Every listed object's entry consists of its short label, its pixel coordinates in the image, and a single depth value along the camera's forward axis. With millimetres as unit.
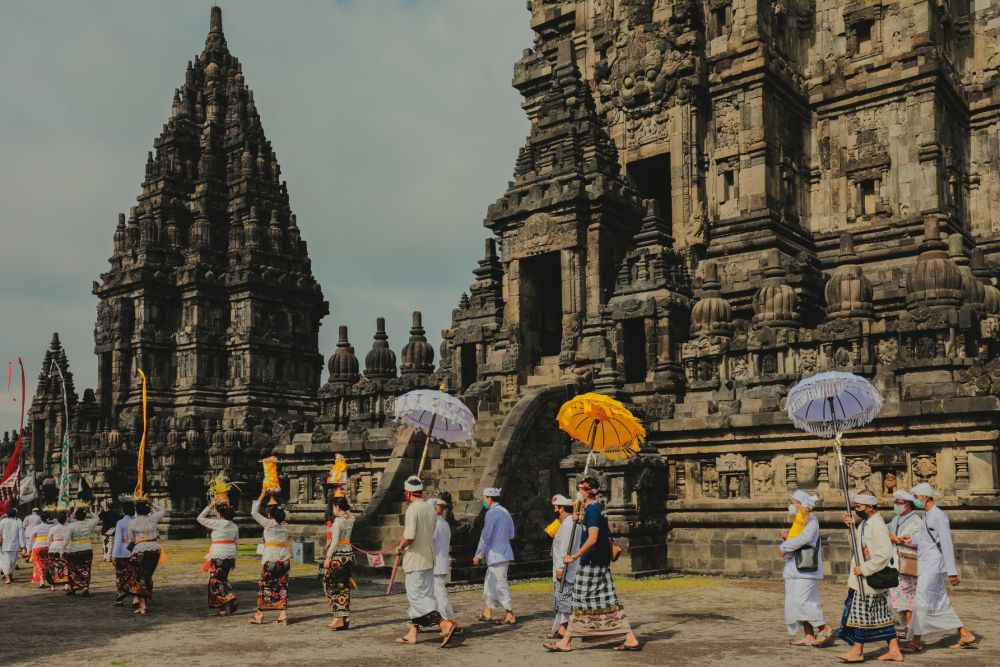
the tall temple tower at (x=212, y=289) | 50219
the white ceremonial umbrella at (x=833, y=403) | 12680
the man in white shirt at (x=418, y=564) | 12664
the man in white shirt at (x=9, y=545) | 22891
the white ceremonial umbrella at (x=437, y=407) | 15484
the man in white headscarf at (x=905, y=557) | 12219
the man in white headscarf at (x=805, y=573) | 12031
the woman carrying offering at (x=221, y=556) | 15508
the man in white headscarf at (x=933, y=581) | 11938
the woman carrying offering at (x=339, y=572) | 13711
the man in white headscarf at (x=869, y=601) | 11211
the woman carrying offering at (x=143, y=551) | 15930
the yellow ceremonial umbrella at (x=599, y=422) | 15992
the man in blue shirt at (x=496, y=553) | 14418
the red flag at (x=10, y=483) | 27553
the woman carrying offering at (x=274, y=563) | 14859
